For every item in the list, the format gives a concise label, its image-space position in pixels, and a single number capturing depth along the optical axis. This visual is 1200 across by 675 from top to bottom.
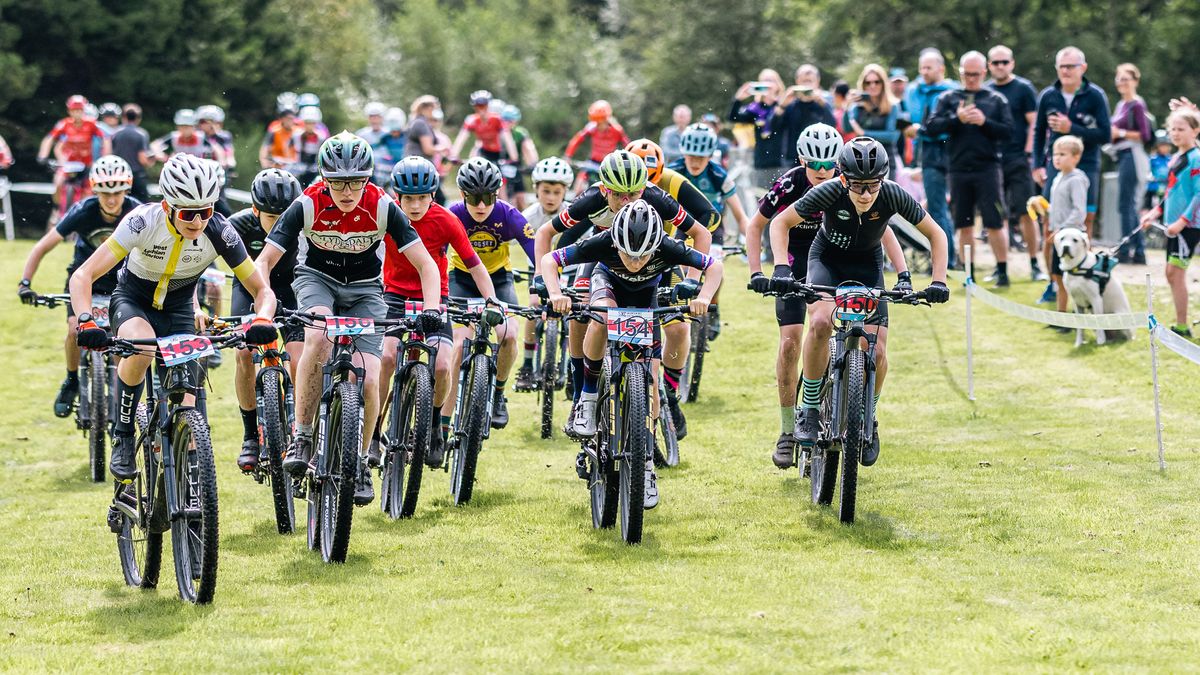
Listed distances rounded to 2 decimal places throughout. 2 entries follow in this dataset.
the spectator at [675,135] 25.80
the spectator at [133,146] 27.23
